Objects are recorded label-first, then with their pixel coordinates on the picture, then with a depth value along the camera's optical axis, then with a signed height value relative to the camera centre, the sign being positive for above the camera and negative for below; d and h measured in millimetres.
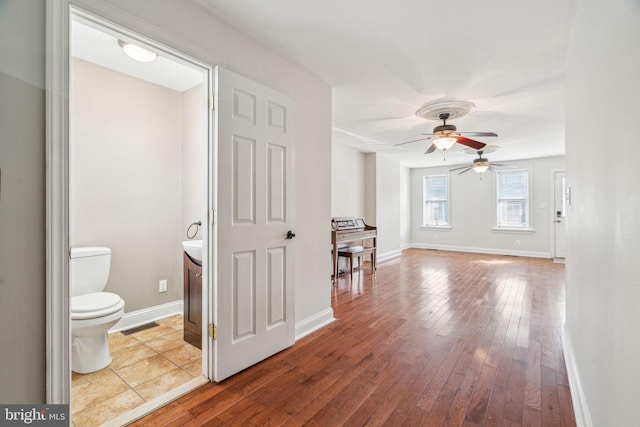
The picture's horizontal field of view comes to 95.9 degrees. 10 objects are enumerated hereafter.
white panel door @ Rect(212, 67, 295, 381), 1972 -87
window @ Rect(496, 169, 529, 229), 7238 +374
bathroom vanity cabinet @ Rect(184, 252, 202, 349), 2445 -774
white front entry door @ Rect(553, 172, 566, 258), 6652 -30
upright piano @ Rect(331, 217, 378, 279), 4700 -336
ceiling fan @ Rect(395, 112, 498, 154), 3602 +961
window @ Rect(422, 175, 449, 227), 8391 +357
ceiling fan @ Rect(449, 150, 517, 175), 5707 +979
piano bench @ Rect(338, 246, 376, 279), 5016 -711
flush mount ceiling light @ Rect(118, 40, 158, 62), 2254 +1275
